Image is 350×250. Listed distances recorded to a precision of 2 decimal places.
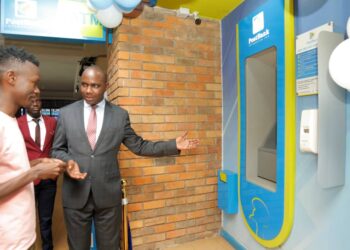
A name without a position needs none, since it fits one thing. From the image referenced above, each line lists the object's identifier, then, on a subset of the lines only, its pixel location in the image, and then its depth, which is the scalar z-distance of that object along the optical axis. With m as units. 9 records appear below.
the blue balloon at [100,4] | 2.05
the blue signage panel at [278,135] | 1.90
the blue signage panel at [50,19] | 2.19
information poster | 1.61
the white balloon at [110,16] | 2.17
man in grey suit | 1.81
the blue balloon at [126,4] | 2.10
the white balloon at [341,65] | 1.22
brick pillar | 2.48
